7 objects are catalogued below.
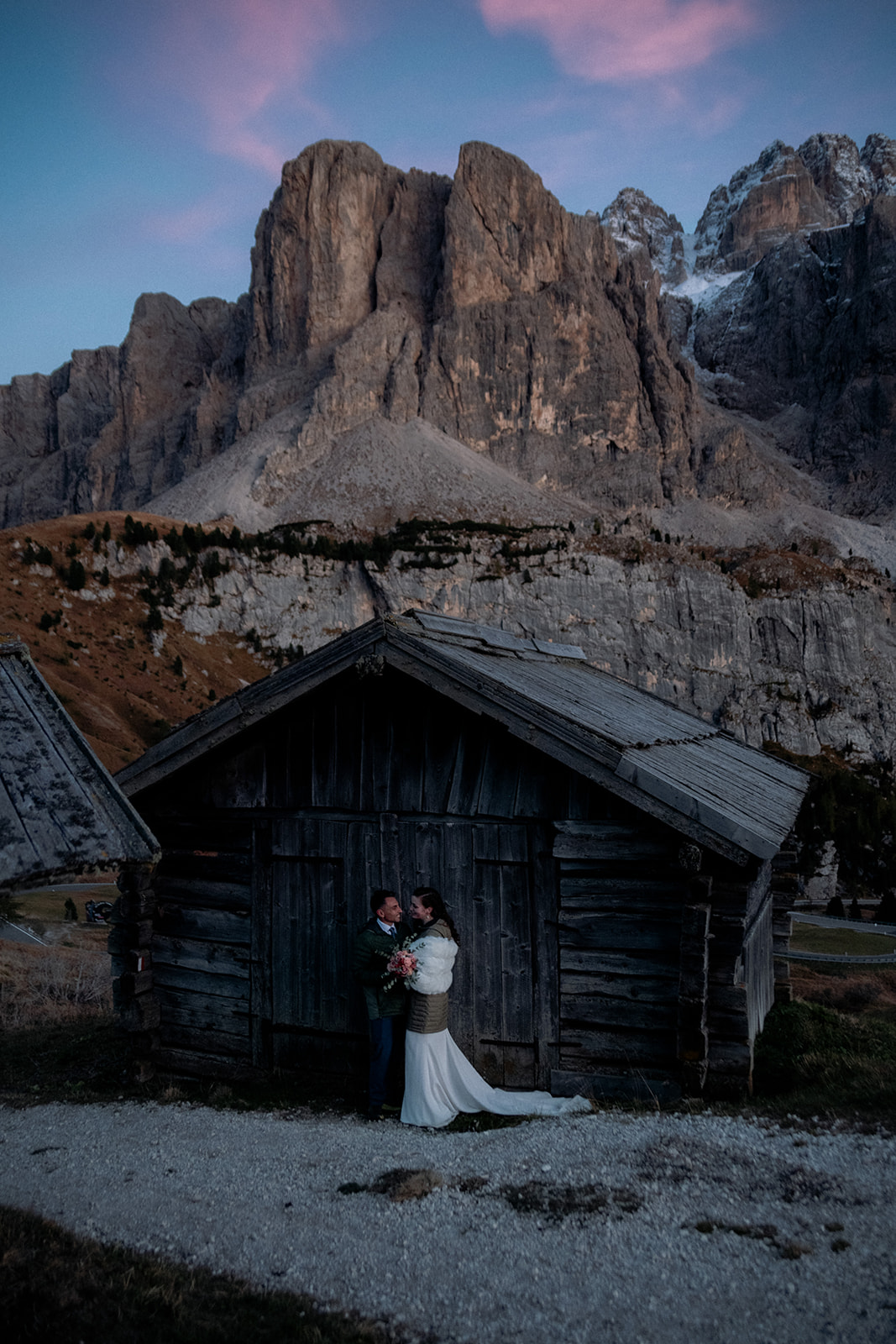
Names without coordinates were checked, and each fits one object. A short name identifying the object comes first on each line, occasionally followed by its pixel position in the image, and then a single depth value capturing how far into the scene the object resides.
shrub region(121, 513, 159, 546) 104.75
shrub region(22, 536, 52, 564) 91.12
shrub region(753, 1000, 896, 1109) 7.77
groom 8.27
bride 8.04
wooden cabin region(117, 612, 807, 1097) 8.05
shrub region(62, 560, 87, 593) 91.56
